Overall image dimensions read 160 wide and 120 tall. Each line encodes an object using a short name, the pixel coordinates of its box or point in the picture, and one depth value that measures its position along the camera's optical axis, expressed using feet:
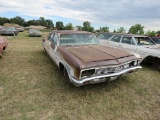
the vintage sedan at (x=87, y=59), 10.46
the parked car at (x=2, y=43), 20.01
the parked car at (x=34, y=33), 64.80
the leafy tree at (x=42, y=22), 329.42
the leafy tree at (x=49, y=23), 332.90
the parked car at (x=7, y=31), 56.97
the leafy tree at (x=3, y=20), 288.71
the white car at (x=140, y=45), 18.74
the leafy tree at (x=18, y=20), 306.14
